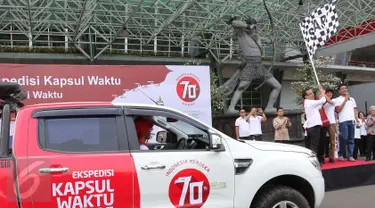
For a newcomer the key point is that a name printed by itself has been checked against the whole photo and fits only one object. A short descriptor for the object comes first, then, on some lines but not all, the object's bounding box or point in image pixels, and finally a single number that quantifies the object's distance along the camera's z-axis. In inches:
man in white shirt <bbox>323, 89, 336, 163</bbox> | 320.8
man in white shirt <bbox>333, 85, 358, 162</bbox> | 334.6
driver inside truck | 160.2
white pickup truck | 138.9
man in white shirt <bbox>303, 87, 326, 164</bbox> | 303.7
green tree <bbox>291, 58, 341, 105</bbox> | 951.6
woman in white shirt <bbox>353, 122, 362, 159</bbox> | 455.4
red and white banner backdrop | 320.8
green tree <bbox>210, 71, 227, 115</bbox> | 611.2
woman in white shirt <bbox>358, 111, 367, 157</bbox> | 488.4
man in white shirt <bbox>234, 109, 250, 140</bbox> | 439.5
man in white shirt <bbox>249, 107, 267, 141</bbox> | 441.1
